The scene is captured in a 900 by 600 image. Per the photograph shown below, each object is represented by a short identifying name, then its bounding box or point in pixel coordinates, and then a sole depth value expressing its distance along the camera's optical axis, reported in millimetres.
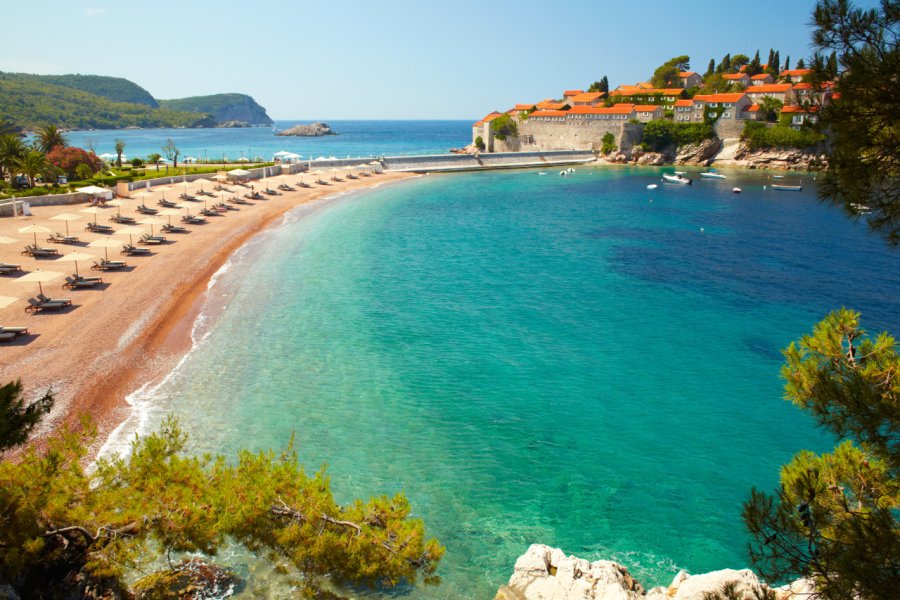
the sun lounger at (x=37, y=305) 23641
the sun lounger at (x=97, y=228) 36844
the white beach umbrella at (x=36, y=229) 27903
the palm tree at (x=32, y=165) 44156
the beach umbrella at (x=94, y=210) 37244
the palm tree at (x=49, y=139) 55250
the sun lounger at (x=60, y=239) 33312
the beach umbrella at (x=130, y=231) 36906
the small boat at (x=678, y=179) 79269
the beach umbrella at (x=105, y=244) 31141
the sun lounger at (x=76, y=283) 26938
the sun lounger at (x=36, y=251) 30192
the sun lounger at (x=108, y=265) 29938
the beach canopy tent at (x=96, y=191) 41125
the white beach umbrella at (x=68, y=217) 32625
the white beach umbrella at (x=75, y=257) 28458
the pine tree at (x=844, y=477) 5684
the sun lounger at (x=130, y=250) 33312
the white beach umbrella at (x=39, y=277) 23906
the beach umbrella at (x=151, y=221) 40281
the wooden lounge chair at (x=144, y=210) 43266
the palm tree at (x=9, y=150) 44844
